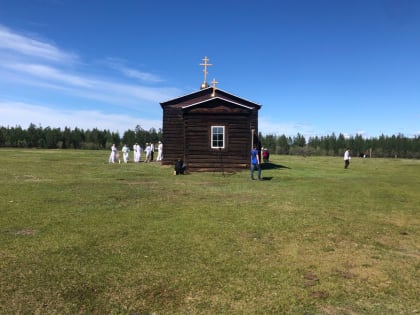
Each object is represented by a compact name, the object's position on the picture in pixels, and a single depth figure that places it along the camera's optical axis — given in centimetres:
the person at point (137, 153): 3535
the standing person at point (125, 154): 3506
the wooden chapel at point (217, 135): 2539
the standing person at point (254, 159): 2019
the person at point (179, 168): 2341
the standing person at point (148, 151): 3650
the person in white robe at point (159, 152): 3601
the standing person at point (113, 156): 3348
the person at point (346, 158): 3433
